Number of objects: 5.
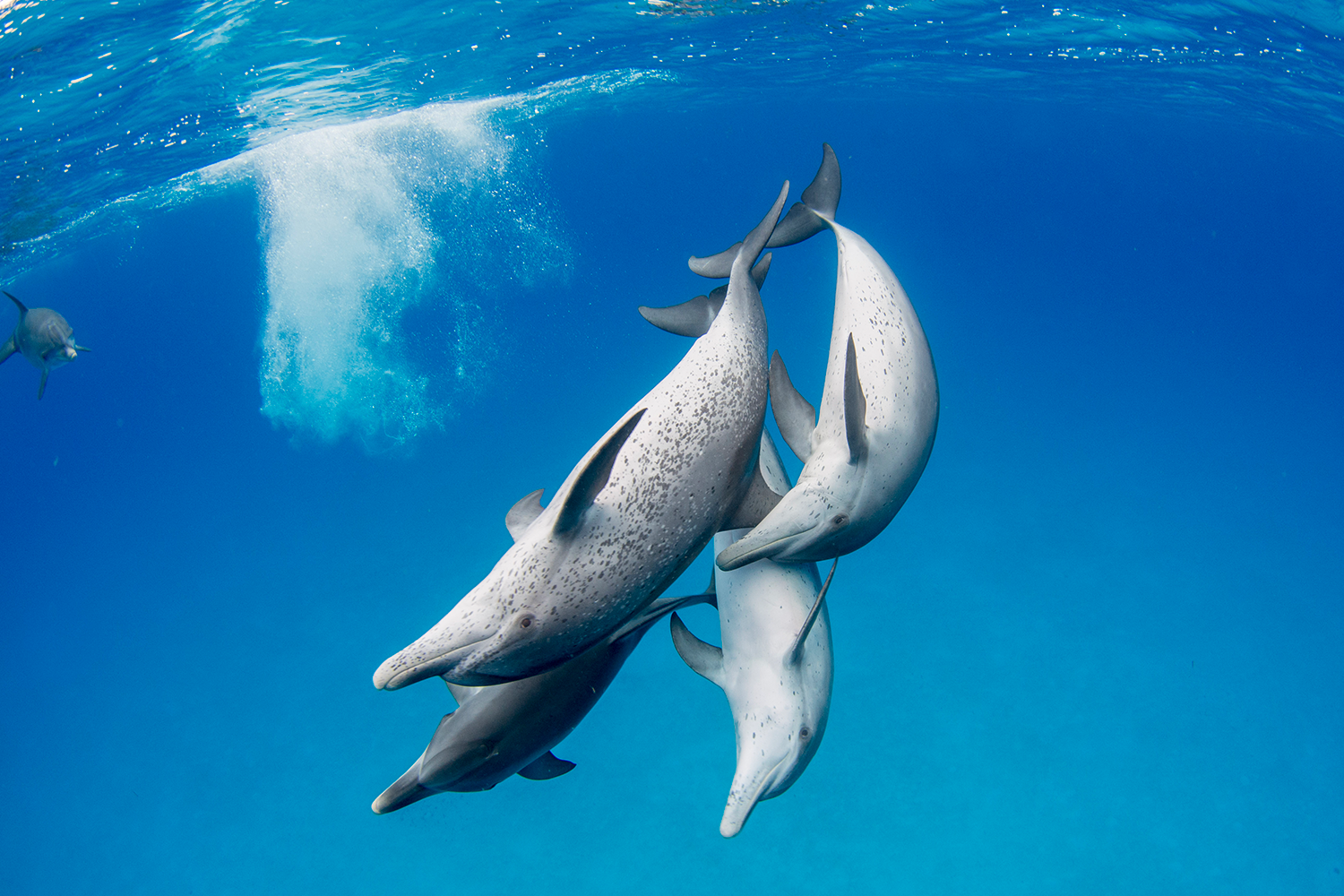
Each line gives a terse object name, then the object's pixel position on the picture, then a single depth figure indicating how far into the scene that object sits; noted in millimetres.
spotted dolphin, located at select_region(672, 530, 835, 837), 3711
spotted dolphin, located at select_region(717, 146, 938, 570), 3207
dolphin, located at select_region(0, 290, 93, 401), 9180
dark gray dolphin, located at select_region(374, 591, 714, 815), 3021
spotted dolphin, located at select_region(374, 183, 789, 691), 2559
